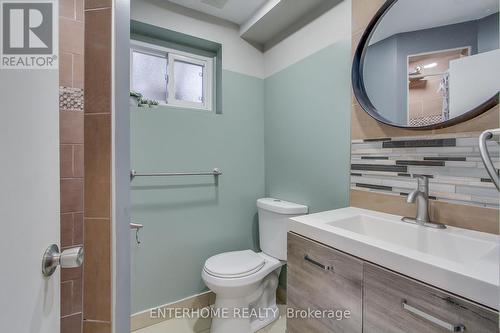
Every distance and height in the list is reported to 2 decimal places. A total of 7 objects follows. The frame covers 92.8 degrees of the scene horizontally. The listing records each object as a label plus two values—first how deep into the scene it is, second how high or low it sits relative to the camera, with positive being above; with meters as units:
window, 1.77 +0.70
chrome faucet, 1.01 -0.15
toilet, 1.44 -0.69
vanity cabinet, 0.62 -0.43
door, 0.39 -0.06
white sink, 0.61 -0.29
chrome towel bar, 1.56 -0.07
